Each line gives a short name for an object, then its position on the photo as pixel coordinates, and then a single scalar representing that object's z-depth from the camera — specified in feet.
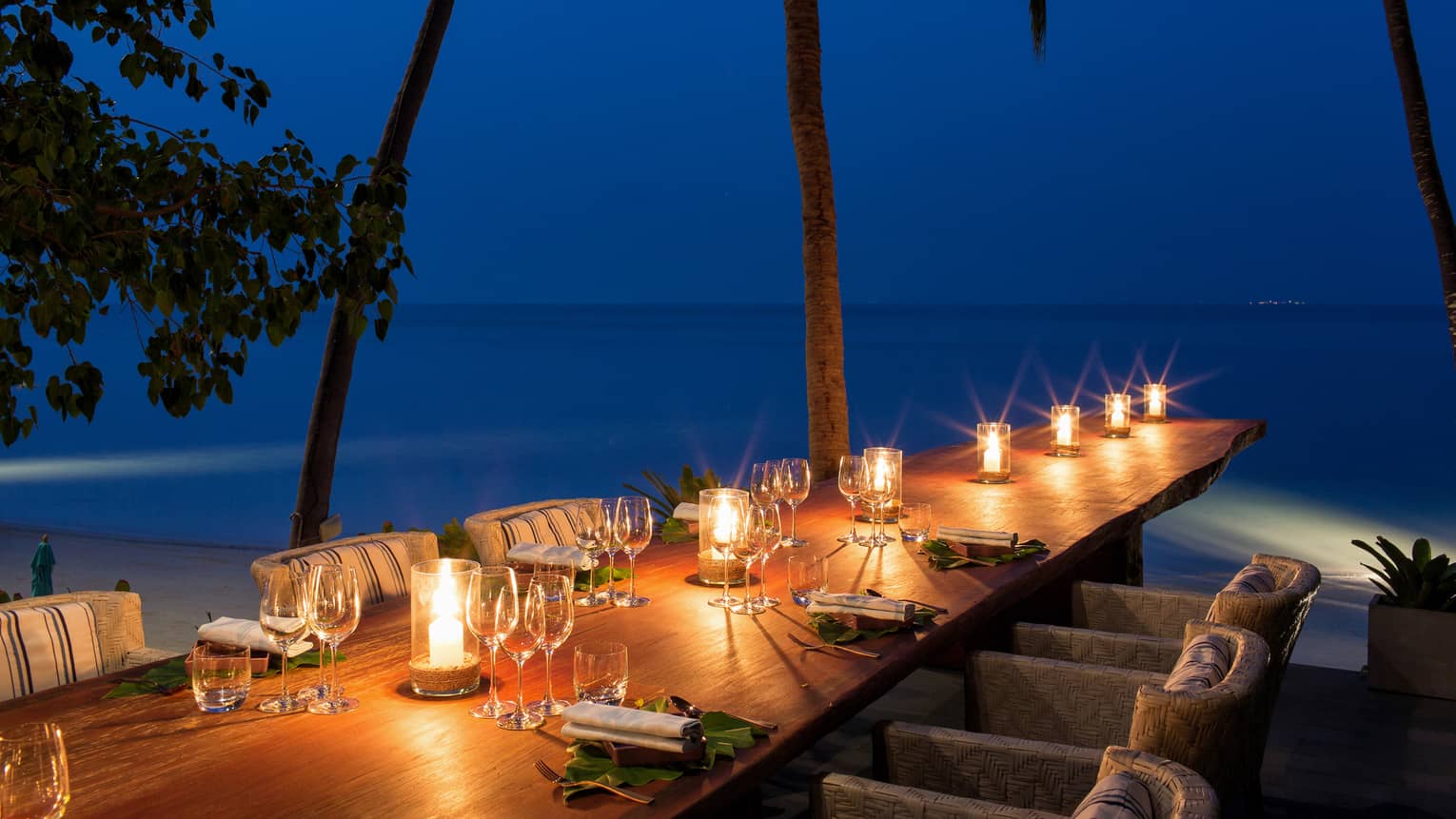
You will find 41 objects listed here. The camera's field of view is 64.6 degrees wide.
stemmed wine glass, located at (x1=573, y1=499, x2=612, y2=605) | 9.11
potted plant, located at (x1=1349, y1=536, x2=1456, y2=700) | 15.55
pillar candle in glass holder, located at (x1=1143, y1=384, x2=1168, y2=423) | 22.80
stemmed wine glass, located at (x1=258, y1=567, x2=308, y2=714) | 6.54
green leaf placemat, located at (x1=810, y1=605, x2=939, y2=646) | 8.11
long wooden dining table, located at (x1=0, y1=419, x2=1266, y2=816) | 5.49
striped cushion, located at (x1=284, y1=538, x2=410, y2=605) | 11.12
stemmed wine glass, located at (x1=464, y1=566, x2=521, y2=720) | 6.22
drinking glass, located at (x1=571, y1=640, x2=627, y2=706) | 6.44
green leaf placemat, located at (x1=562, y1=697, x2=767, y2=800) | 5.68
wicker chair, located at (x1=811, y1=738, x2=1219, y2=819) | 6.73
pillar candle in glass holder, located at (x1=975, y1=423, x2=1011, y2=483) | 15.35
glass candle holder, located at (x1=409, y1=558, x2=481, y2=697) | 6.88
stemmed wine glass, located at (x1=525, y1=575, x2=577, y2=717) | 6.40
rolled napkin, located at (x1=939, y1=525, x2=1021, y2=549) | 10.69
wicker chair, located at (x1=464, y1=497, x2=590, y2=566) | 12.22
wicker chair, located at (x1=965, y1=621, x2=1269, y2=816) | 6.57
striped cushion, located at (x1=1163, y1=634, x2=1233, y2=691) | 7.00
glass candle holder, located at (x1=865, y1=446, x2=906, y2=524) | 11.43
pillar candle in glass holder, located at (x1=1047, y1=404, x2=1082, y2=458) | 17.97
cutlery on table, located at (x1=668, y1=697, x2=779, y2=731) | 6.35
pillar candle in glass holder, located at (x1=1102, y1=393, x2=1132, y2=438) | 20.49
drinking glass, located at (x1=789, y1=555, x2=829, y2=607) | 8.68
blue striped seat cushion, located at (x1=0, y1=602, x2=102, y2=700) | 8.50
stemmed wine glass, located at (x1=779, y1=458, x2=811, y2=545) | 11.02
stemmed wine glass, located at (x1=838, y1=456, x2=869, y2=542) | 11.18
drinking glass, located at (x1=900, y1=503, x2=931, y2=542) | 11.47
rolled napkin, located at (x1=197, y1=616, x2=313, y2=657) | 7.29
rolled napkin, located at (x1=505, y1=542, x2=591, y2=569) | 9.91
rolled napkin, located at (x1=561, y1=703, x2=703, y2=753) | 5.87
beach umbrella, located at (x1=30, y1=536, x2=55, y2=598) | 19.34
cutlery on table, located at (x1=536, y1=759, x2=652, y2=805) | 5.52
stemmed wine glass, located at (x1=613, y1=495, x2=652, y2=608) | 9.07
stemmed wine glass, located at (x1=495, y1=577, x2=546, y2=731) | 6.23
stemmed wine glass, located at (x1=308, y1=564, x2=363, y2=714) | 6.51
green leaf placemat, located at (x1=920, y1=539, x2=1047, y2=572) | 10.39
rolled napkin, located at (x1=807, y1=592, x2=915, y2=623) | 8.30
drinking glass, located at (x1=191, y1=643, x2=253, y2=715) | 6.64
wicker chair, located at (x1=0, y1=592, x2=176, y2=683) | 9.17
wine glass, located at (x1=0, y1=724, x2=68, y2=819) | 4.42
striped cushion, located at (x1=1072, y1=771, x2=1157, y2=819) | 5.20
